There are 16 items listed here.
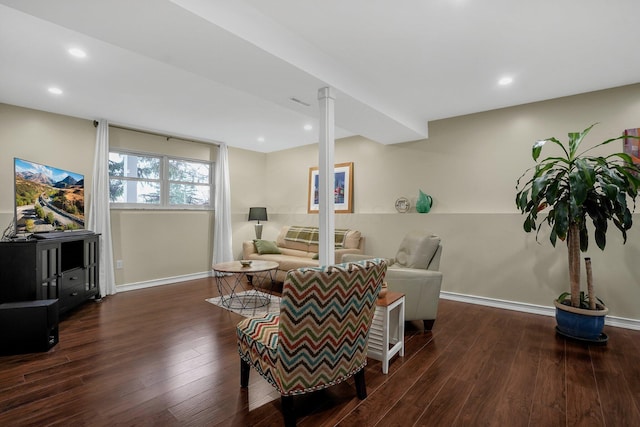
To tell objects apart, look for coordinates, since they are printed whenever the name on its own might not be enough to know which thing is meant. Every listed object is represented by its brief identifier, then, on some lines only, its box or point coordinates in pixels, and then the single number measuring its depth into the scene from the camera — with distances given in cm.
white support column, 280
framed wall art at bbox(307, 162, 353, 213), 527
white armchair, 288
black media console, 279
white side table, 220
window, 469
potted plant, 255
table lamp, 609
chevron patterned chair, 148
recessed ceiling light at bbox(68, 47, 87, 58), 250
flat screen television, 313
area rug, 350
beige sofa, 464
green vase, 433
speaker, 244
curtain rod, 447
